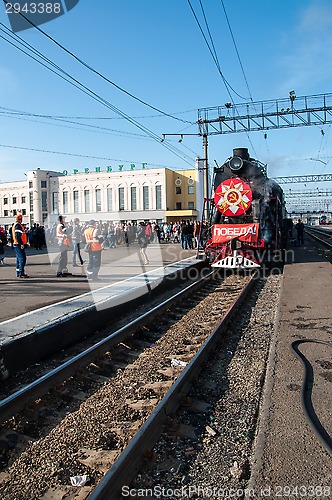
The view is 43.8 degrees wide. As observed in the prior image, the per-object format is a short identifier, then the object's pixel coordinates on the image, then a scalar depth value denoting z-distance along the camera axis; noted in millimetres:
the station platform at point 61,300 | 6102
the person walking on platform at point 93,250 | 11219
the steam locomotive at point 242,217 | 13327
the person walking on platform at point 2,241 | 15914
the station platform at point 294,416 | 2977
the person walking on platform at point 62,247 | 12461
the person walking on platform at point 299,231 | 25912
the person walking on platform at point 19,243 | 11891
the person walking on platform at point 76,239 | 14951
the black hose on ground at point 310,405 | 3508
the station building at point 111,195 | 58406
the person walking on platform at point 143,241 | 15898
